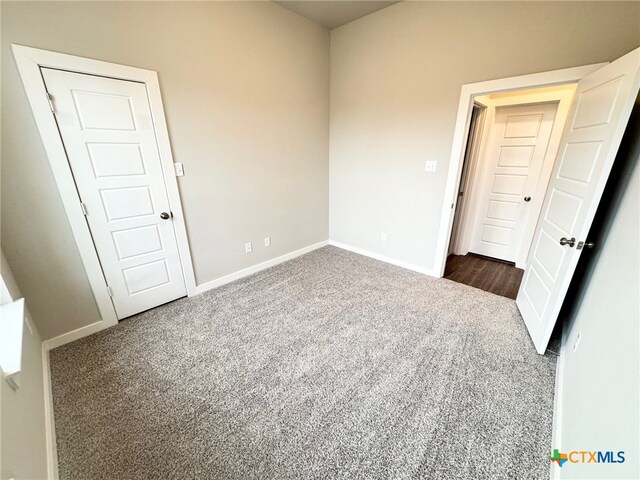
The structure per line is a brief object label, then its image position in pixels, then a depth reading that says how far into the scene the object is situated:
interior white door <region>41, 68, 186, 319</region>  1.79
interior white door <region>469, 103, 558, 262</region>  3.13
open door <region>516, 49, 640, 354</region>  1.42
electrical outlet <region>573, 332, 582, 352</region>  1.46
